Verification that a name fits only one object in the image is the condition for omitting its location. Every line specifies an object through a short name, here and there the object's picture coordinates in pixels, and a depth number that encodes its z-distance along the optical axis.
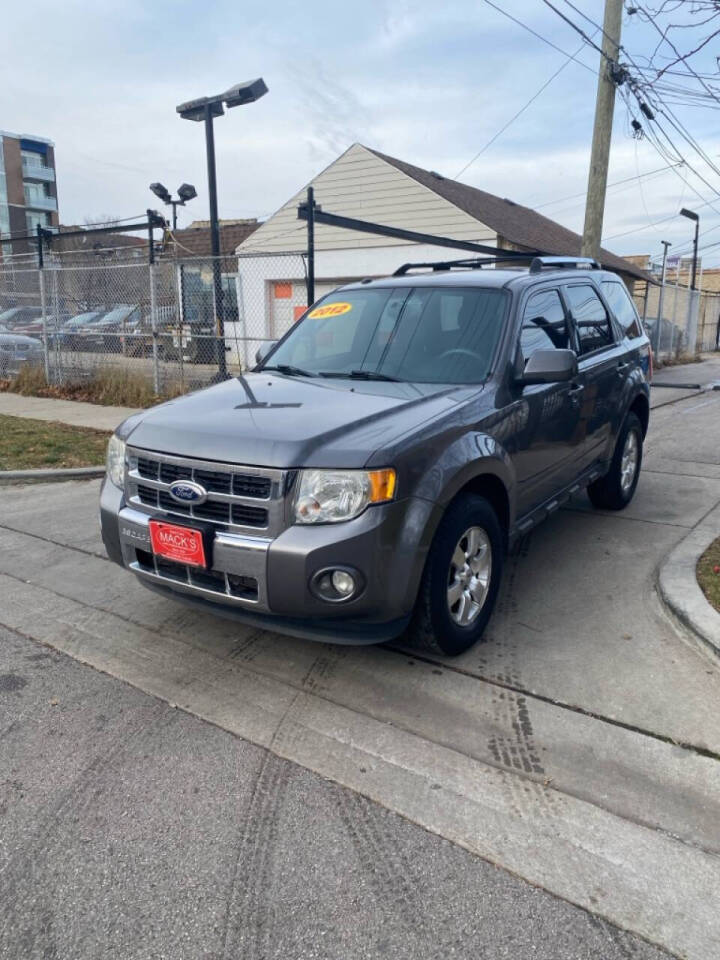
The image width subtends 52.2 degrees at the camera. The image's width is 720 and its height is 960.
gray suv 3.04
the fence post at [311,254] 8.88
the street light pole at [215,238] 11.30
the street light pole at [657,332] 19.50
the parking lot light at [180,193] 14.98
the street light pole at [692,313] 23.56
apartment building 67.31
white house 18.88
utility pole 11.63
